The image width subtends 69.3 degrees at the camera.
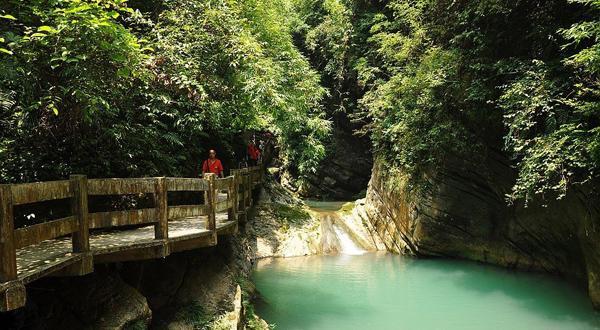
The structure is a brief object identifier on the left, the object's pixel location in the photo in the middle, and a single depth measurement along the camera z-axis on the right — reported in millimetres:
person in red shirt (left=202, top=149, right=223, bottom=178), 10555
